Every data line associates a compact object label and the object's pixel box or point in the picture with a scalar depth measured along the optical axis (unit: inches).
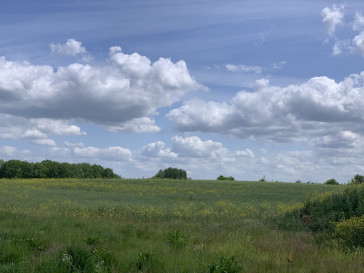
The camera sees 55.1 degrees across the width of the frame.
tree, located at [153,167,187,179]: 3949.3
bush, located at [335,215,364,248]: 475.8
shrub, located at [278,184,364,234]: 625.6
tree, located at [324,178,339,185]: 2934.5
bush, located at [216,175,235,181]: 3264.8
